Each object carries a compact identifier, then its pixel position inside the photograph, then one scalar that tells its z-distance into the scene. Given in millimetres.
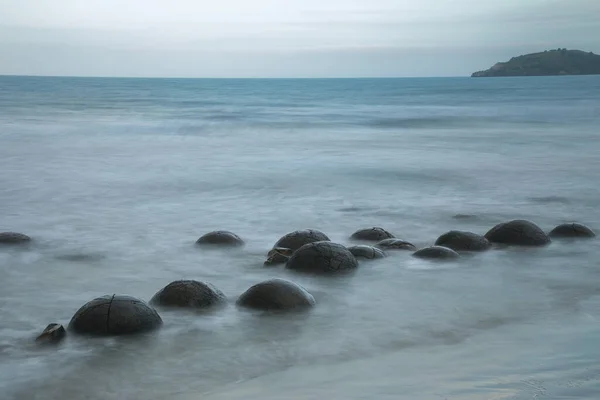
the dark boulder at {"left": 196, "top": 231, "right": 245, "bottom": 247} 9992
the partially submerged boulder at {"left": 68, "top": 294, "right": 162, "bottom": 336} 6156
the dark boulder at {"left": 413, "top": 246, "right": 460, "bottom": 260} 8953
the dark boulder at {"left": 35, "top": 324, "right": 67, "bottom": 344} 6029
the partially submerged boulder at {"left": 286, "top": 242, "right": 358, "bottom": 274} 8258
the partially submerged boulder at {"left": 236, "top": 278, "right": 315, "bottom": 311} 6828
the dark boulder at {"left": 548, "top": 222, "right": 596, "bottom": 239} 10383
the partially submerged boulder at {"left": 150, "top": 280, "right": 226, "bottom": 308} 6938
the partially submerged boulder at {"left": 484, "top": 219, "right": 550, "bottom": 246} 9828
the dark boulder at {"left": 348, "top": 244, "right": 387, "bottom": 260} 8852
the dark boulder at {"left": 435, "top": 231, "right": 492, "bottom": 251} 9469
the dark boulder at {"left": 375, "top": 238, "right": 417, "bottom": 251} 9430
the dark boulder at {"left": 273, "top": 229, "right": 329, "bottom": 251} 9172
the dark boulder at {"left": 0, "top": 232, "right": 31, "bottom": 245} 9930
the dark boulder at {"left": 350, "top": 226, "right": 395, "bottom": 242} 10180
